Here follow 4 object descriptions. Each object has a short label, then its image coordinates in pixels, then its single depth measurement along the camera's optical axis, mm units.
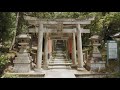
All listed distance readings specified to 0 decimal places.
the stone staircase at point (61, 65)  4580
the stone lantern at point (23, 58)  3782
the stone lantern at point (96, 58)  3864
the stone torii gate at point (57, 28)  4000
